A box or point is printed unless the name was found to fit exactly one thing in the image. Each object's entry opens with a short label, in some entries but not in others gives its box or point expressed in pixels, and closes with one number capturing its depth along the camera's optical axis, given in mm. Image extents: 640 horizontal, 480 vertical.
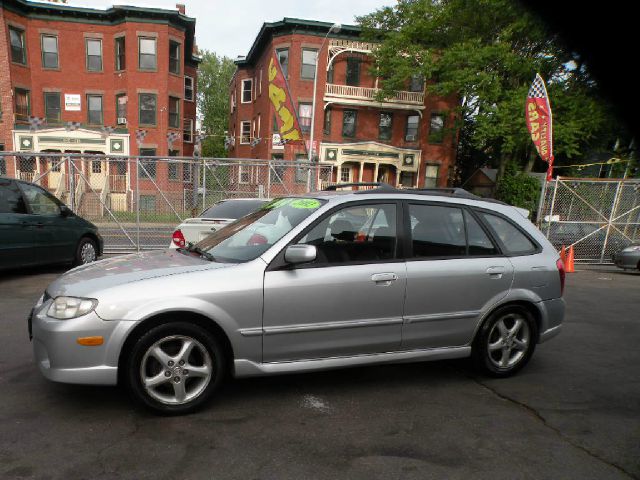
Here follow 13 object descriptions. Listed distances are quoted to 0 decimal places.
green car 7319
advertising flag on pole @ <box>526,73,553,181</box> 13961
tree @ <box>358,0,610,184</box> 21422
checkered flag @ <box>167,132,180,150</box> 24703
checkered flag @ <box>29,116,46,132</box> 22414
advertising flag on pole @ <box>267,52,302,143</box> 16406
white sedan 7449
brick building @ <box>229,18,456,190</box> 26359
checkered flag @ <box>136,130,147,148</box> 22688
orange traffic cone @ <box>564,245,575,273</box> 11666
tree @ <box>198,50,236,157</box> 46844
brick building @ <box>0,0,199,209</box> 24266
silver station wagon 3045
